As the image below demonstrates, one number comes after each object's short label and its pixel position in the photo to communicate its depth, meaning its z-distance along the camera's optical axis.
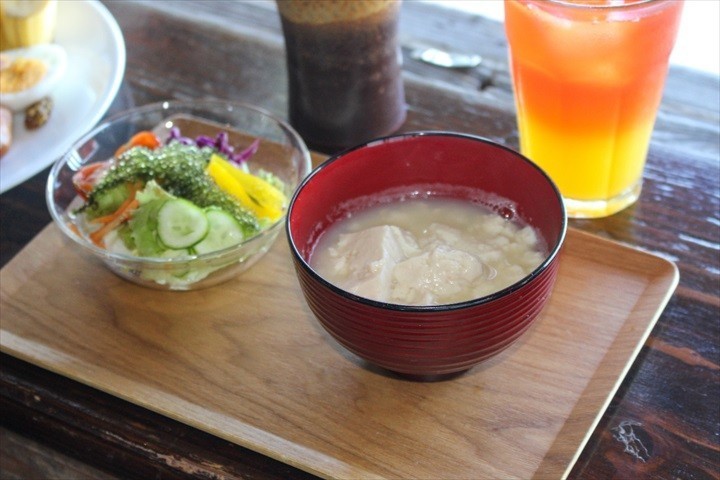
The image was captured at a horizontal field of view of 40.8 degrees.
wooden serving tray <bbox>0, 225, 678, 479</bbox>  0.40
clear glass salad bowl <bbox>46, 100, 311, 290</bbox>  0.48
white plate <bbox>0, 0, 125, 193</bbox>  0.57
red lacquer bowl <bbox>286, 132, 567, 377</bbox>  0.37
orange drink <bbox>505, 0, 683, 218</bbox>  0.47
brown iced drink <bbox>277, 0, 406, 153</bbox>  0.55
